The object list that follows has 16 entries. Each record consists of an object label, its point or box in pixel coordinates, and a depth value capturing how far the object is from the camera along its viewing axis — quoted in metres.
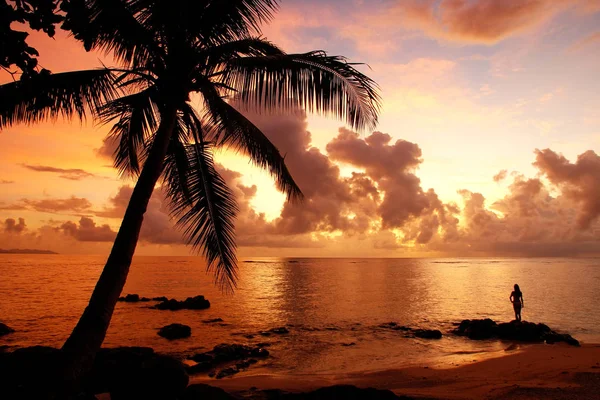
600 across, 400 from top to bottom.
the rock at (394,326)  21.19
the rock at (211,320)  23.22
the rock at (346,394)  6.63
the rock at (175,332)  18.33
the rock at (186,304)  29.44
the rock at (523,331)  18.00
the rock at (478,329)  19.06
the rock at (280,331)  20.06
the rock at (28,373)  4.40
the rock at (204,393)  6.45
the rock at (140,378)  7.30
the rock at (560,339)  16.83
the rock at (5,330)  18.98
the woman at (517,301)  20.70
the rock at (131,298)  33.05
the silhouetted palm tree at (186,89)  5.28
